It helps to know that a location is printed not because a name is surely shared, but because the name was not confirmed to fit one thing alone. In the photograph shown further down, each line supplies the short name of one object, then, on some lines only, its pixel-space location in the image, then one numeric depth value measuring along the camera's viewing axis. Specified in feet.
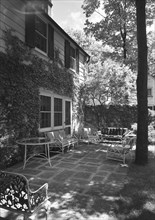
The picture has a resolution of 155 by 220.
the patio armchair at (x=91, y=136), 31.71
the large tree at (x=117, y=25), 42.52
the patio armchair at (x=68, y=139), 26.26
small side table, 21.26
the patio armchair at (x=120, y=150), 20.10
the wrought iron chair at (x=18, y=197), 7.13
